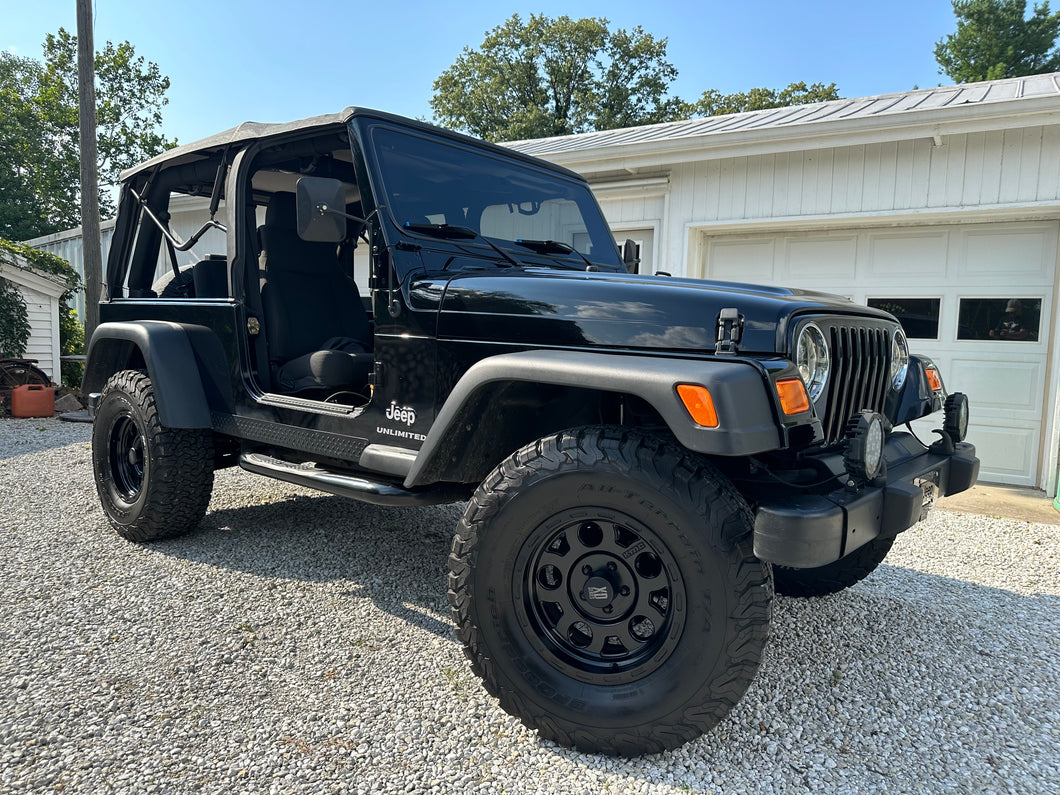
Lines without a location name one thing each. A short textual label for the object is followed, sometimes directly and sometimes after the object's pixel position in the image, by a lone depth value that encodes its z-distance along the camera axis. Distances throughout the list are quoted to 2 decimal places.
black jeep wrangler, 1.88
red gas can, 9.06
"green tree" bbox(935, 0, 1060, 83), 23.92
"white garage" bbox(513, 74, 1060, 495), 5.78
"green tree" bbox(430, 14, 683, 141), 31.83
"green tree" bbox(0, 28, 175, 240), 28.69
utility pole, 9.62
